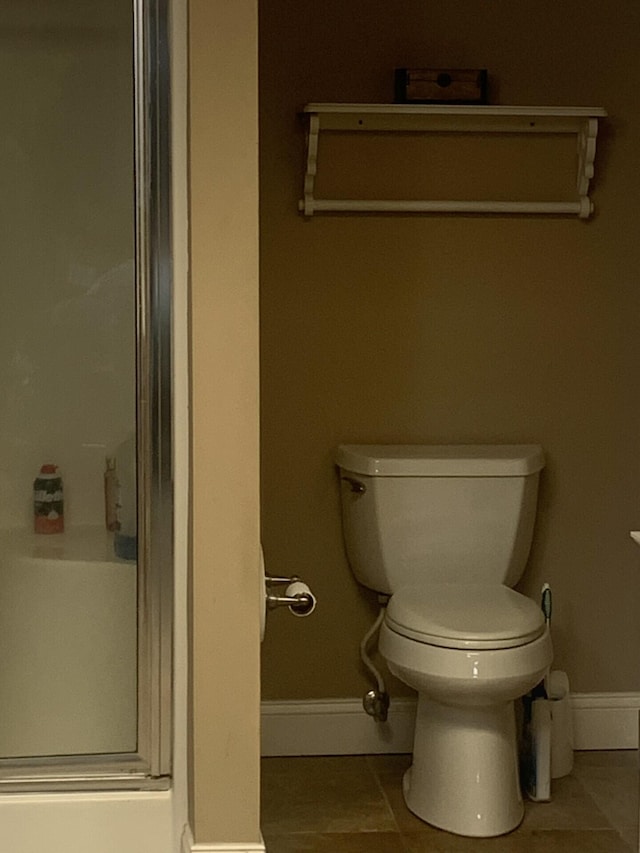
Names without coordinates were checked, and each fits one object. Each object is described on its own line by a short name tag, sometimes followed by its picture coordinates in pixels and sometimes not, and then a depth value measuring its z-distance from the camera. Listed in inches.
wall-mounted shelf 114.0
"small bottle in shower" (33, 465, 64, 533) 92.6
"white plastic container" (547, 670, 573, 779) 117.3
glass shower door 85.4
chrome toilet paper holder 75.7
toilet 101.8
